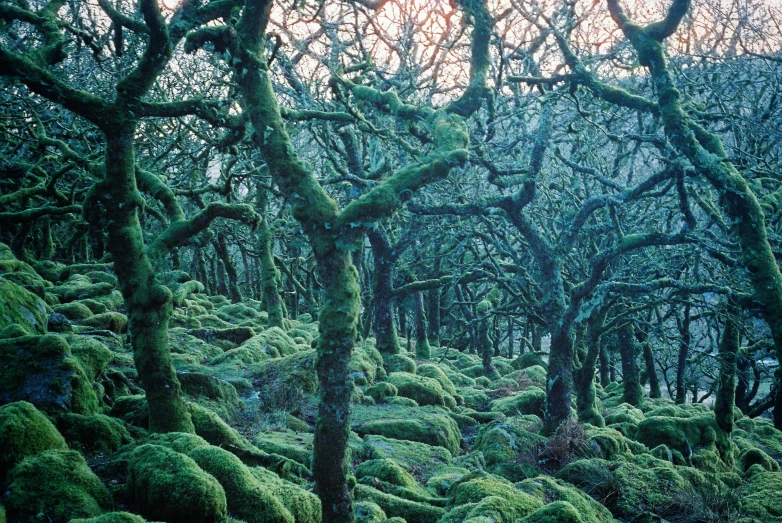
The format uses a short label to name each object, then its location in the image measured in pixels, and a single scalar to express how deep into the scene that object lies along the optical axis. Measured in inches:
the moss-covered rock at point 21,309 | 328.2
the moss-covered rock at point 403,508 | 266.8
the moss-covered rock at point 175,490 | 188.7
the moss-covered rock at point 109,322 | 487.8
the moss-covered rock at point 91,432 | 251.4
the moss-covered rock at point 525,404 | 555.4
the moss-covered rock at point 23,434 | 194.2
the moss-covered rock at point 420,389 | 543.5
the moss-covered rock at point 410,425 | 420.2
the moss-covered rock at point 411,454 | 363.3
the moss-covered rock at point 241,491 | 212.2
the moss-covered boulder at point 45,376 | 255.0
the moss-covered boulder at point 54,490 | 173.5
